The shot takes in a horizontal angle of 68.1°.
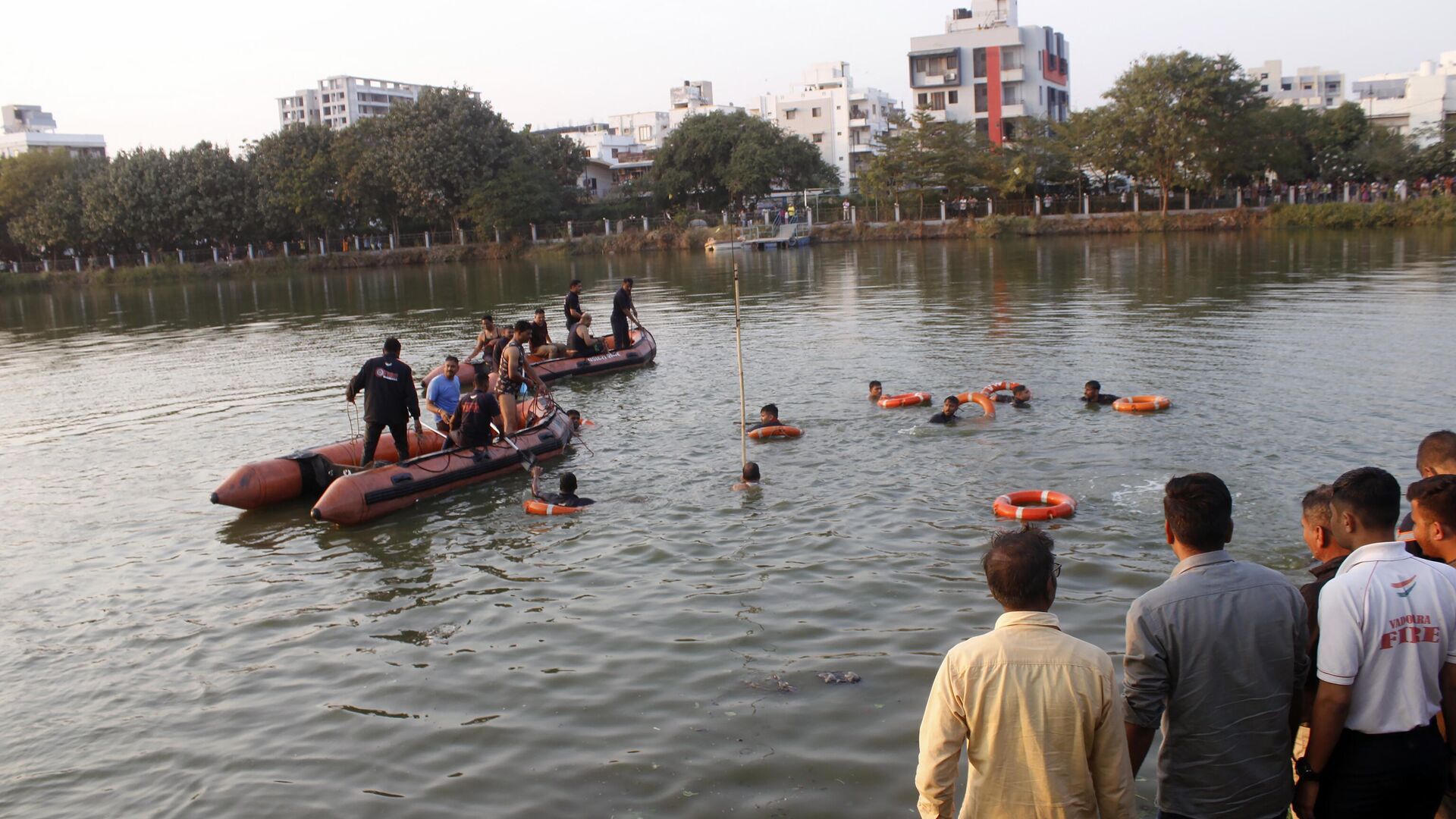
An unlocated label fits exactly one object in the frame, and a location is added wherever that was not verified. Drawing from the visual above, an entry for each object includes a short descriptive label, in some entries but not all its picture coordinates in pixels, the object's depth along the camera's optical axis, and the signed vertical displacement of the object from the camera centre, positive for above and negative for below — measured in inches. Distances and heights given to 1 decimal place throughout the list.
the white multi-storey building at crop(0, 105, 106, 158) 4923.7 +835.8
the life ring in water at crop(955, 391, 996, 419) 586.2 -78.0
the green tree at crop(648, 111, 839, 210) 2728.8 +286.0
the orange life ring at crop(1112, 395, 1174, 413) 575.5 -82.9
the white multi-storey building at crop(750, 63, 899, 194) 3863.2 +519.6
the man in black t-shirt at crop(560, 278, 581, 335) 867.8 -19.2
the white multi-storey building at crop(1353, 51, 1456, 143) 2802.7 +336.3
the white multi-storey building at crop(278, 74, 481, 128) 6471.5 +1200.5
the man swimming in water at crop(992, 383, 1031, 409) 605.6 -79.2
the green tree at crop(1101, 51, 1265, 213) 2065.7 +253.9
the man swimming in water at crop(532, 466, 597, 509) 462.6 -91.3
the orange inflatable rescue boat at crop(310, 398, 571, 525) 462.6 -83.3
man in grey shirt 141.8 -55.6
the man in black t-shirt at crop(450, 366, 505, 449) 524.4 -63.4
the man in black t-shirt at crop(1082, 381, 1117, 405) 592.1 -79.1
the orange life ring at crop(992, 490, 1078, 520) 406.9 -96.0
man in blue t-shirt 562.6 -54.3
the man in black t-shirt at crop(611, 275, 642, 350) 856.3 -25.9
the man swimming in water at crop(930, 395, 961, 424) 572.4 -80.8
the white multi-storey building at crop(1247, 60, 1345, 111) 4065.0 +601.1
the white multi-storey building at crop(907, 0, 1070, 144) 2987.2 +513.4
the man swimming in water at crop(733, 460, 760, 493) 476.4 -90.2
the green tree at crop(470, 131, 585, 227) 2642.7 +234.2
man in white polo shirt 141.9 -59.7
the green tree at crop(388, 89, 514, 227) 2615.7 +340.5
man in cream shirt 133.7 -57.1
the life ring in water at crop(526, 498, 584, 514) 461.4 -95.4
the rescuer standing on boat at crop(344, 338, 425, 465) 506.9 -46.1
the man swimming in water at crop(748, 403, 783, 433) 570.0 -76.4
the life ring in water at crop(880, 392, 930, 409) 621.9 -78.9
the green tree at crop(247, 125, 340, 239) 2691.9 +301.2
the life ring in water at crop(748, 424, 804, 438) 561.0 -84.3
